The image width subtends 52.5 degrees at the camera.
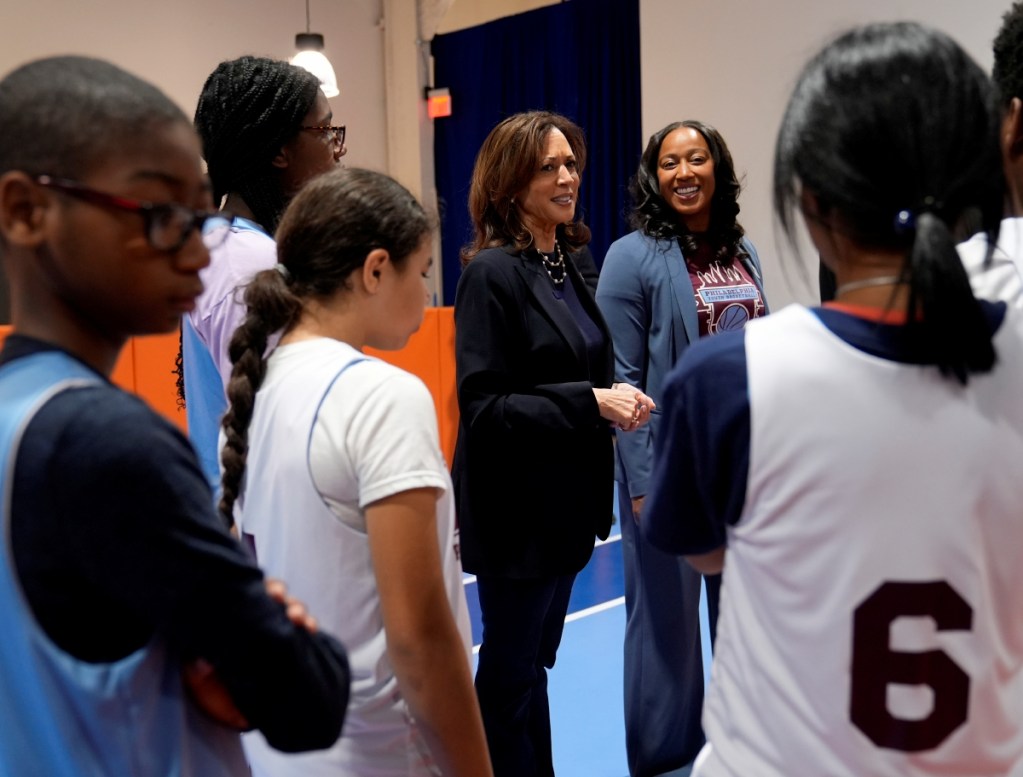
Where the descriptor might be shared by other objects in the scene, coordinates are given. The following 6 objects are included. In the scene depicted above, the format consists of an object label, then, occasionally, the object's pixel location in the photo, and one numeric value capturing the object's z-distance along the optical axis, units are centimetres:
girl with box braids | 203
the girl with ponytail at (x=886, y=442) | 97
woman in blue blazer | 276
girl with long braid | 125
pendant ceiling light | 738
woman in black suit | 239
